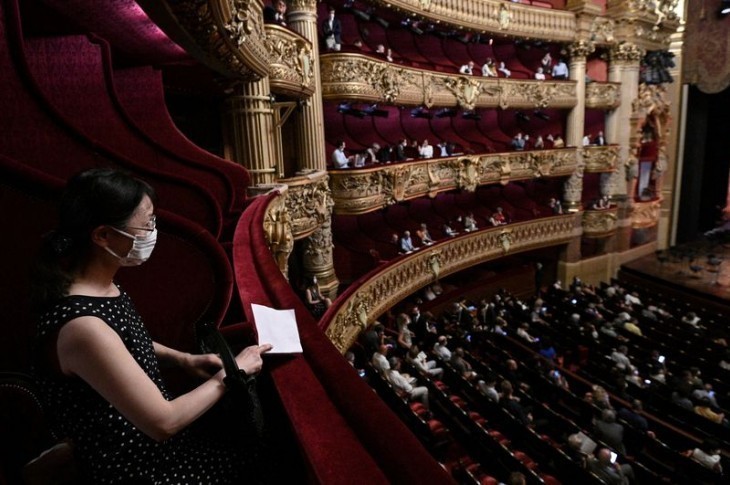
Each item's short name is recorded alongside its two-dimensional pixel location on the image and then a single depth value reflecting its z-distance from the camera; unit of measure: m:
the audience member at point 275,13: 5.20
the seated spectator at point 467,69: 10.57
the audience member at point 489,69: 10.84
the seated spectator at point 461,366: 5.69
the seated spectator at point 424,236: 9.20
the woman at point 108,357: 0.84
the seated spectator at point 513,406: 4.79
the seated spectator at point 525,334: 7.59
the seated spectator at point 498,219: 11.19
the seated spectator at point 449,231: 10.01
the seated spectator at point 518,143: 11.69
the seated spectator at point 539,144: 12.02
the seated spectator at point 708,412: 5.40
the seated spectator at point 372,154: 8.45
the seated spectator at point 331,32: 7.30
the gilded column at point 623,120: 12.63
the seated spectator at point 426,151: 9.54
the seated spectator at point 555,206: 12.55
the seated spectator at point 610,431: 4.52
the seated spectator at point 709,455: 4.30
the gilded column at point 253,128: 4.58
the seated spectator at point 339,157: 7.39
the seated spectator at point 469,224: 10.58
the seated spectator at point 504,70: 11.55
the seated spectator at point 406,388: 4.81
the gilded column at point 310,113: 6.23
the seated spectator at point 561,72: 12.21
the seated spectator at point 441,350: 6.30
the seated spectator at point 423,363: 5.74
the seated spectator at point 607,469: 3.78
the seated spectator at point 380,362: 5.07
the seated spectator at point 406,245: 8.56
